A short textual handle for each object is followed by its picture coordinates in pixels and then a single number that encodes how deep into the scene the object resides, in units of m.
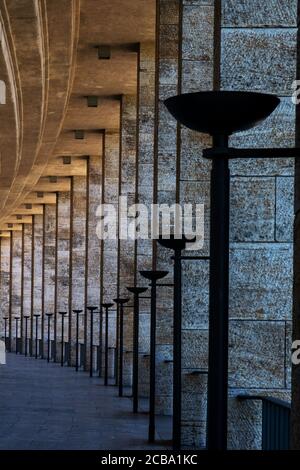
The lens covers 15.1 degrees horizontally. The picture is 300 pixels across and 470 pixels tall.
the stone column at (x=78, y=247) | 38.16
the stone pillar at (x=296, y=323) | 4.72
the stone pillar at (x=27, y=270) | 53.00
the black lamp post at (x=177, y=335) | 10.79
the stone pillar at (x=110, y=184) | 29.69
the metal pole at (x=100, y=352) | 28.68
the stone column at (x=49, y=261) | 47.06
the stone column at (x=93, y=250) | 34.38
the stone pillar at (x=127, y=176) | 25.34
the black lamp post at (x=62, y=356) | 35.13
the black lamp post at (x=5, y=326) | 54.57
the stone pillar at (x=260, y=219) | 9.49
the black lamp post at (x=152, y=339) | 13.30
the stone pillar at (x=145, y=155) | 21.39
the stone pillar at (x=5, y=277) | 56.56
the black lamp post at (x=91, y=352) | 28.63
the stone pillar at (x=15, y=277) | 54.78
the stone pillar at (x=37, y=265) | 50.41
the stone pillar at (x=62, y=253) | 43.94
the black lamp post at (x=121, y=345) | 18.75
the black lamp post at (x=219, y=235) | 4.53
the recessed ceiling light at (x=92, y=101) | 26.28
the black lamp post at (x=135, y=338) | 15.87
